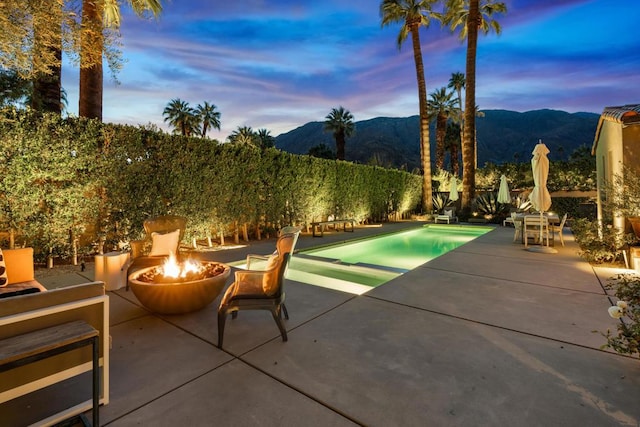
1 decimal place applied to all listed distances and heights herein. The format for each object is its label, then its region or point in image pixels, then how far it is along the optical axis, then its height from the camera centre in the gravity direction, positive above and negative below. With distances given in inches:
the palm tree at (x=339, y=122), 1311.5 +444.9
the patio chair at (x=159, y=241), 154.3 -12.0
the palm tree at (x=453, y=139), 1445.6 +402.5
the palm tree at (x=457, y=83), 1339.8 +637.5
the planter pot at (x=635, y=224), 191.0 -5.1
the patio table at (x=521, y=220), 319.3 -2.5
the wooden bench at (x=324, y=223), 390.2 -8.1
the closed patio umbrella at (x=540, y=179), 284.5 +38.6
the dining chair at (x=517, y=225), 335.2 -8.5
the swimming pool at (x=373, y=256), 194.9 -36.6
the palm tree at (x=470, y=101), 540.1 +227.8
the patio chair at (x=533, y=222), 290.4 -5.0
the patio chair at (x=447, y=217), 553.9 +3.0
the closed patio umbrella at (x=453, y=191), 632.0 +60.5
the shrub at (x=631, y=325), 80.4 -30.6
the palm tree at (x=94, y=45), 247.3 +152.7
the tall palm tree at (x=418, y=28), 637.3 +429.1
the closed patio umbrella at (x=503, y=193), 518.9 +45.3
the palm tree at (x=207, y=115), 1401.3 +517.1
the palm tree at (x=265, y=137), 1437.7 +429.6
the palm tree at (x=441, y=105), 1284.4 +507.2
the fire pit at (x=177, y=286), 121.7 -27.7
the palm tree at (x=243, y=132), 1397.6 +445.0
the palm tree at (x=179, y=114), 1333.7 +498.8
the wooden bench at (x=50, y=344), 50.2 -22.7
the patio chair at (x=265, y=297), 100.5 -27.6
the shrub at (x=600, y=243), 215.5 -19.8
